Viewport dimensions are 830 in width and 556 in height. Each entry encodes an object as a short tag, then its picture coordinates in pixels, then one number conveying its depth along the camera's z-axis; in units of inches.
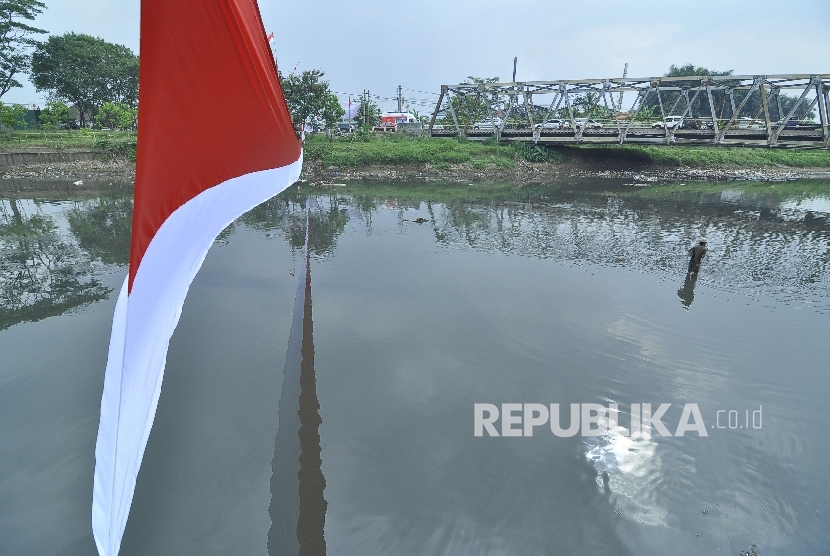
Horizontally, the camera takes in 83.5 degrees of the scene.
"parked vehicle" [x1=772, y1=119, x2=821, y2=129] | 940.9
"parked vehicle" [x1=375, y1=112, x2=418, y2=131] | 1712.8
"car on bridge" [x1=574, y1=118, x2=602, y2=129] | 1094.9
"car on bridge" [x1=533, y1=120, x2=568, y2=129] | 1355.8
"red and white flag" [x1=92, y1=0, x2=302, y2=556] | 51.5
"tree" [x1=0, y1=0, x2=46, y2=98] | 1173.1
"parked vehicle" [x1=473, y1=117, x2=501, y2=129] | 1373.0
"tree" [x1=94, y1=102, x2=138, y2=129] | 1248.8
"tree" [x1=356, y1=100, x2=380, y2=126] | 1413.6
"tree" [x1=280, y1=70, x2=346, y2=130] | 1144.8
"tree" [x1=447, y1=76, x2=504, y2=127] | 1239.5
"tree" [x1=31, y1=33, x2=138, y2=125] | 1405.0
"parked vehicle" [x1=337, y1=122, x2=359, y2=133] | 1430.9
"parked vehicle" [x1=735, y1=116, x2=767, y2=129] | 985.7
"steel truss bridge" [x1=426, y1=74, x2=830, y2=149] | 871.1
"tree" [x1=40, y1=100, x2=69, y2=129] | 1213.1
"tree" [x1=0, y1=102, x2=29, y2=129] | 1101.7
